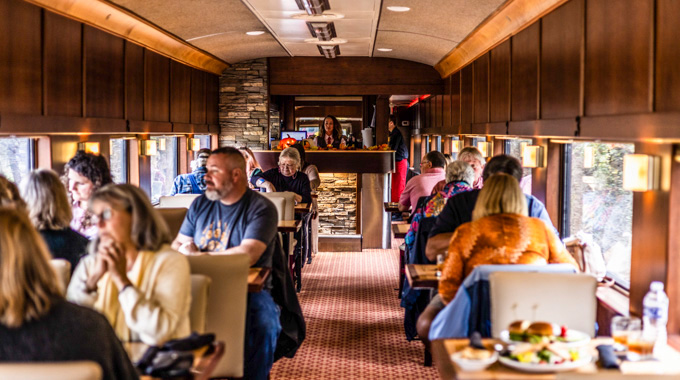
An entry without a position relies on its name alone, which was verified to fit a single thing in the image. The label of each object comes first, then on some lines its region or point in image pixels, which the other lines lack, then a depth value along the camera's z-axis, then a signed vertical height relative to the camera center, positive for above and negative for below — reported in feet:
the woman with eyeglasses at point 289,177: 27.66 -0.74
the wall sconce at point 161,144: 30.66 +0.50
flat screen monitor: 43.88 +1.33
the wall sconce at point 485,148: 27.84 +0.39
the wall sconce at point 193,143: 35.60 +0.63
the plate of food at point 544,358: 9.00 -2.41
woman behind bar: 39.22 +1.14
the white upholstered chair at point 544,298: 11.27 -2.07
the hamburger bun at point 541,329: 9.97 -2.25
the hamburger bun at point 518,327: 10.10 -2.25
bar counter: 36.63 -1.03
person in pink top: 26.02 -0.75
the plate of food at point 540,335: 9.86 -2.31
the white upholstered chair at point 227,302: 12.13 -2.35
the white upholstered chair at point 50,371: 6.53 -1.86
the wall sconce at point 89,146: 20.75 +0.27
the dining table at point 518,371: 8.91 -2.54
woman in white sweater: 9.82 -1.51
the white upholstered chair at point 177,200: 22.50 -1.31
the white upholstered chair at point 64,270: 10.97 -1.66
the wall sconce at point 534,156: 20.15 +0.06
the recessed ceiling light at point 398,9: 24.38 +4.81
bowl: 9.02 -2.44
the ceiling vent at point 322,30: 27.86 +4.91
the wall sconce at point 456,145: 35.24 +0.60
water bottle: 11.40 -2.34
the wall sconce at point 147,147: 27.04 +0.33
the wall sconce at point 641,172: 12.59 -0.22
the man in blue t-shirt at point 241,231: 14.29 -1.46
